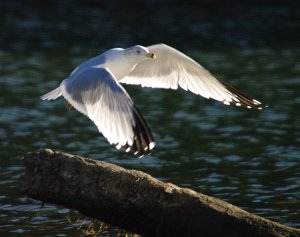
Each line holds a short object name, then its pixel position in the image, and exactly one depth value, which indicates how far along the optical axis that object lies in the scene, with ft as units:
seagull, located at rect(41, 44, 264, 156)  54.90
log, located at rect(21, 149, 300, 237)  52.16
